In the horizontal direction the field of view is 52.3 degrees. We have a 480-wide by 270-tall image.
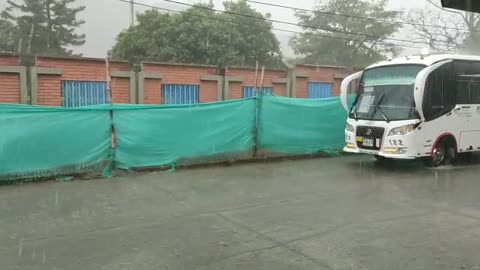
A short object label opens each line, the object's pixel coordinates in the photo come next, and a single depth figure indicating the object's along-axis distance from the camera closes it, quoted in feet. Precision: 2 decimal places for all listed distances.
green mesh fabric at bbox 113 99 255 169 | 32.96
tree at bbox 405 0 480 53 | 110.62
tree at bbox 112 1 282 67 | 92.99
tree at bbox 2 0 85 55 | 129.08
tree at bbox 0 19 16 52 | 114.62
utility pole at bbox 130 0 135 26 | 117.24
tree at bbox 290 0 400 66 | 138.51
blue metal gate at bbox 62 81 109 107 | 42.74
